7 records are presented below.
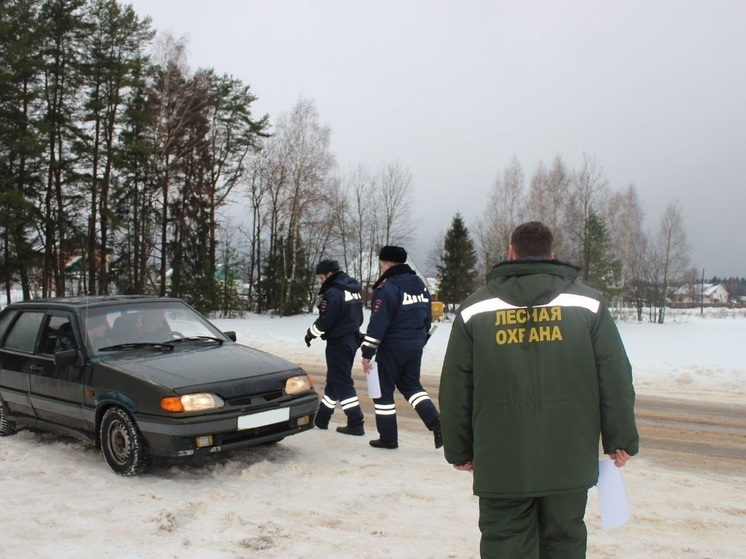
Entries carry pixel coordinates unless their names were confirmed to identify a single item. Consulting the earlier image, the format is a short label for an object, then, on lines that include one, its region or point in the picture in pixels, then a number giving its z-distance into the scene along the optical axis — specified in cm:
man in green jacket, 263
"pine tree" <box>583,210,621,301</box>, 4100
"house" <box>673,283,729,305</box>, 6831
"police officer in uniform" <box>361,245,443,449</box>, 615
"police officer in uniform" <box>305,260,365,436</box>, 693
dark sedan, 511
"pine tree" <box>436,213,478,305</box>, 5191
